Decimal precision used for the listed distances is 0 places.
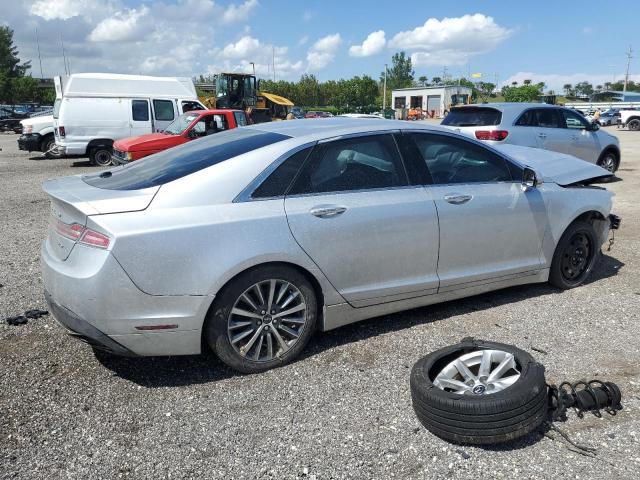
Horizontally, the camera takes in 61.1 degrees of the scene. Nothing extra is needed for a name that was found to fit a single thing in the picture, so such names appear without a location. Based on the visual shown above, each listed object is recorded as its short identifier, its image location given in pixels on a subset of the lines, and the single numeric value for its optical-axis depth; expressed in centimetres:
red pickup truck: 1203
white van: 1512
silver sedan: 306
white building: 8166
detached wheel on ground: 262
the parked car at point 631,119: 3544
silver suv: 973
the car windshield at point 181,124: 1333
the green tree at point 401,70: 13750
